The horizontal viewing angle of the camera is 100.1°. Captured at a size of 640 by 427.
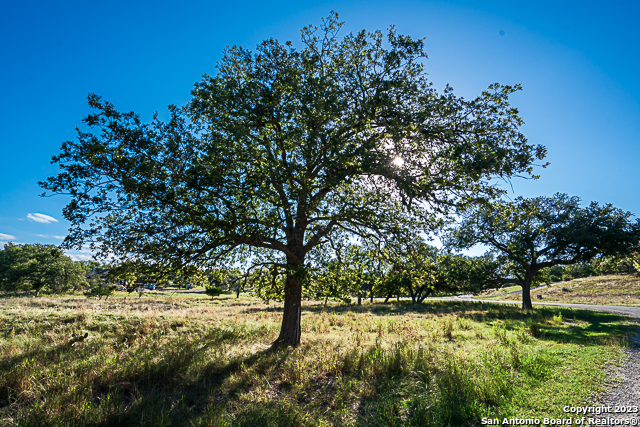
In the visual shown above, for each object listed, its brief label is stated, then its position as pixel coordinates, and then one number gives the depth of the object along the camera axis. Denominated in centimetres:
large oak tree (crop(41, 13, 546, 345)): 814
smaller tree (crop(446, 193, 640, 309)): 2161
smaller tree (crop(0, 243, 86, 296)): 5028
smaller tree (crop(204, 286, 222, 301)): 5831
